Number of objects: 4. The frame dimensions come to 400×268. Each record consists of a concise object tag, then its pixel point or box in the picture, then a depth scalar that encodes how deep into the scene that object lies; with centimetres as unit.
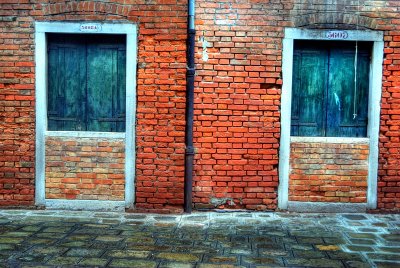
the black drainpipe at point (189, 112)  669
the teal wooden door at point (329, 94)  703
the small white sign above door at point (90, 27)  679
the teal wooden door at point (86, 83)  701
